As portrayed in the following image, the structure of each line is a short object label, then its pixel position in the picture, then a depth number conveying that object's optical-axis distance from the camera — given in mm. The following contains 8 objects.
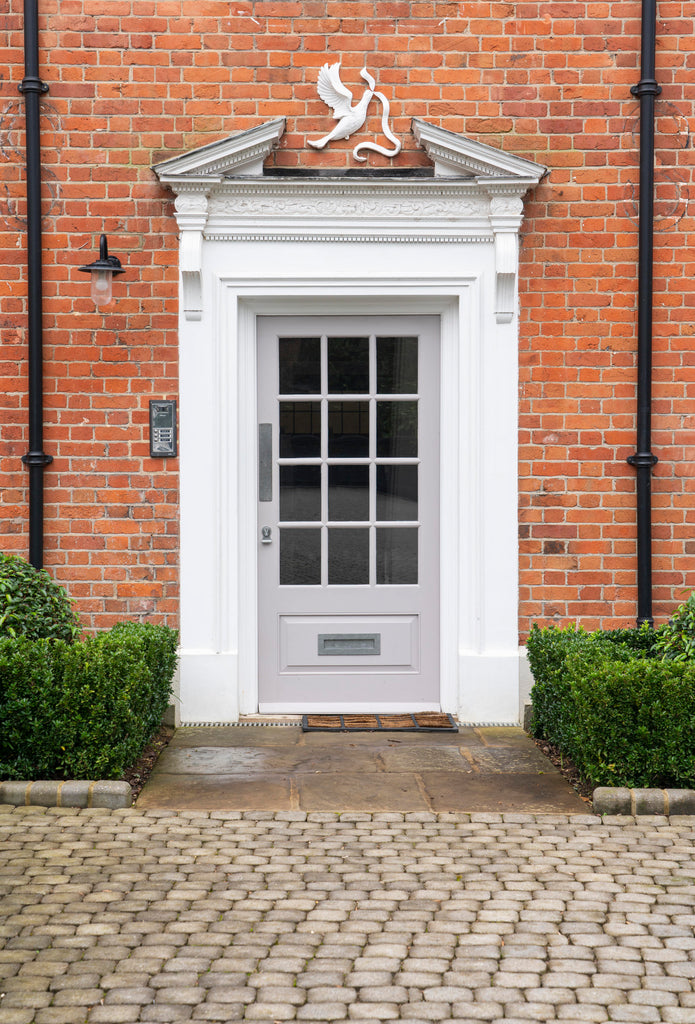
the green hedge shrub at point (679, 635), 5168
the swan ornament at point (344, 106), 6129
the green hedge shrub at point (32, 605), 5238
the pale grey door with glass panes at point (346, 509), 6430
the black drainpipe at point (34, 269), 6059
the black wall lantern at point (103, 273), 5914
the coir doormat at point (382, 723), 6078
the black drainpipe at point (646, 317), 6125
